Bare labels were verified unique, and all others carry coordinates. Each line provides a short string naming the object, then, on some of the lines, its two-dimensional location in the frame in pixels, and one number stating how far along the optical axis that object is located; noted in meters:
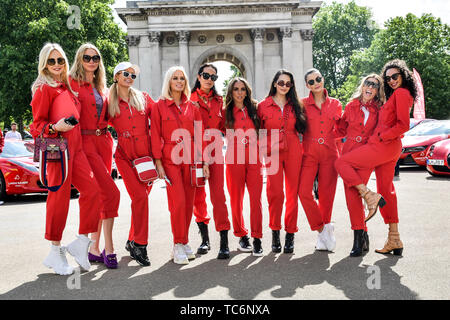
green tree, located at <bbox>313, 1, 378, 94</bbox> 65.19
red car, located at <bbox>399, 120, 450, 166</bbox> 16.02
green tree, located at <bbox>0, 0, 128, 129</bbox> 31.64
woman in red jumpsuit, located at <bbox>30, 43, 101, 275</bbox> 4.99
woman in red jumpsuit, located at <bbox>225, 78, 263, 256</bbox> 5.86
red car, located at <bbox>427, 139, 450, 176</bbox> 13.06
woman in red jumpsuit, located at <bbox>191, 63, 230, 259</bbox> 5.86
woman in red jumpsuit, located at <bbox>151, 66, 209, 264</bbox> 5.52
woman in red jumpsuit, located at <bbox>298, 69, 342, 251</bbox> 5.89
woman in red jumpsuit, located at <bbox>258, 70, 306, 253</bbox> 5.86
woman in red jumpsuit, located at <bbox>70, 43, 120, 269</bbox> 5.36
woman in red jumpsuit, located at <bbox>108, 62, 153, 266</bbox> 5.43
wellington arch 36.78
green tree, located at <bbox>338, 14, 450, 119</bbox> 42.09
